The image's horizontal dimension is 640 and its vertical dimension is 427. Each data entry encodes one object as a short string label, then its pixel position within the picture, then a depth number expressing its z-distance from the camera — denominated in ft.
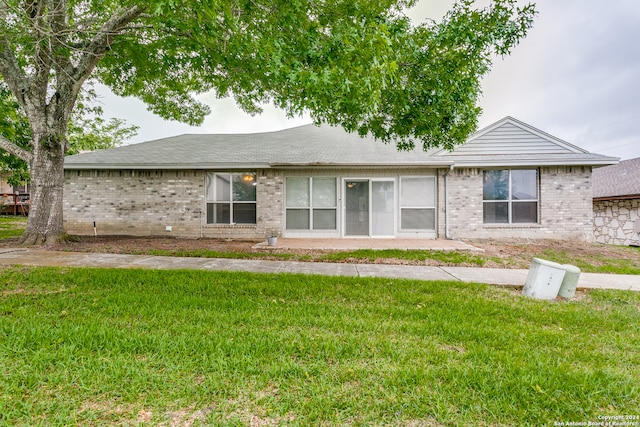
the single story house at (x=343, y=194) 33.81
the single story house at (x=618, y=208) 44.32
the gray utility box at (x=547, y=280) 15.38
